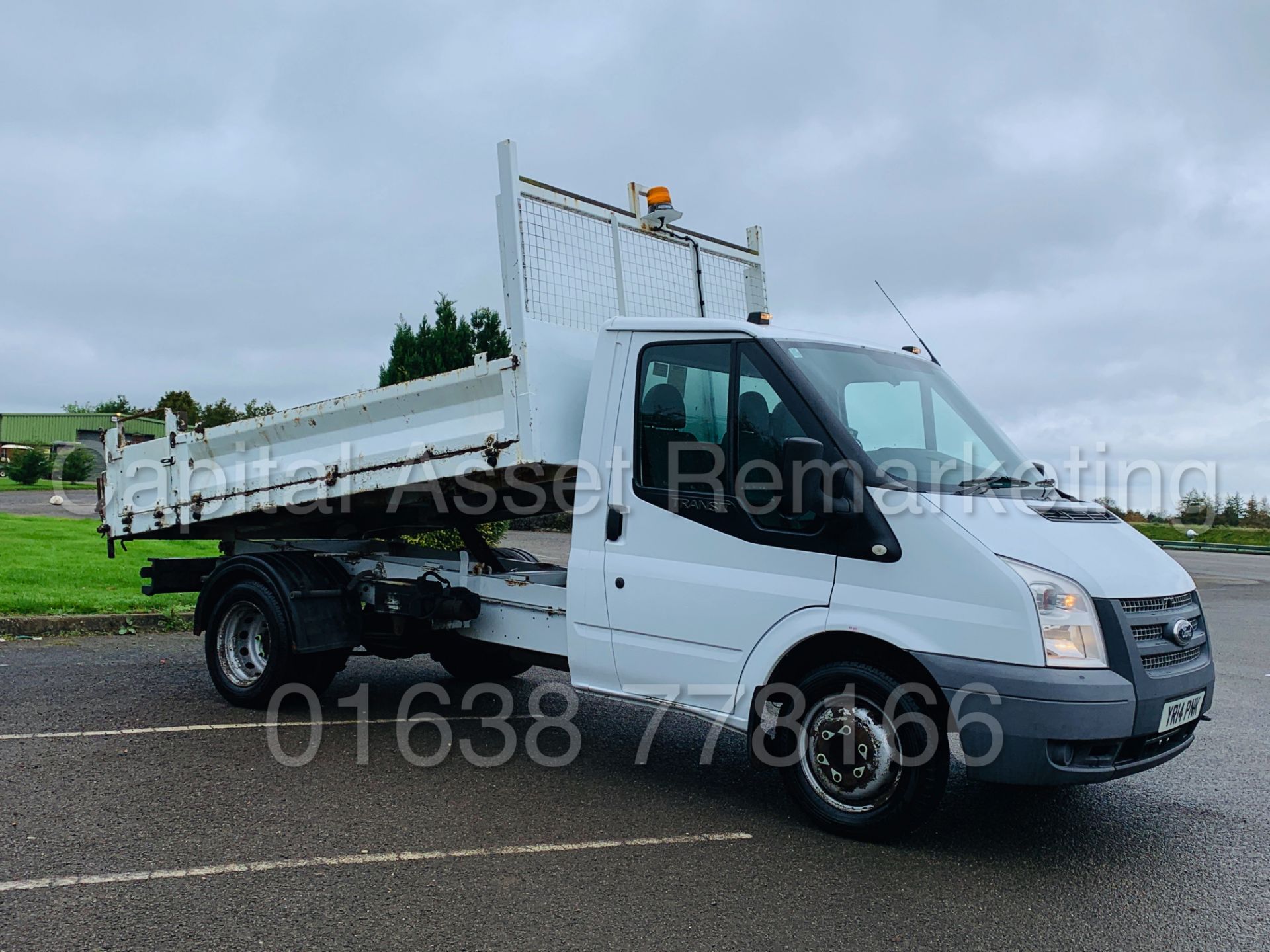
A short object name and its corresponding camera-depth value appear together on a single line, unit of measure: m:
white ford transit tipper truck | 4.46
